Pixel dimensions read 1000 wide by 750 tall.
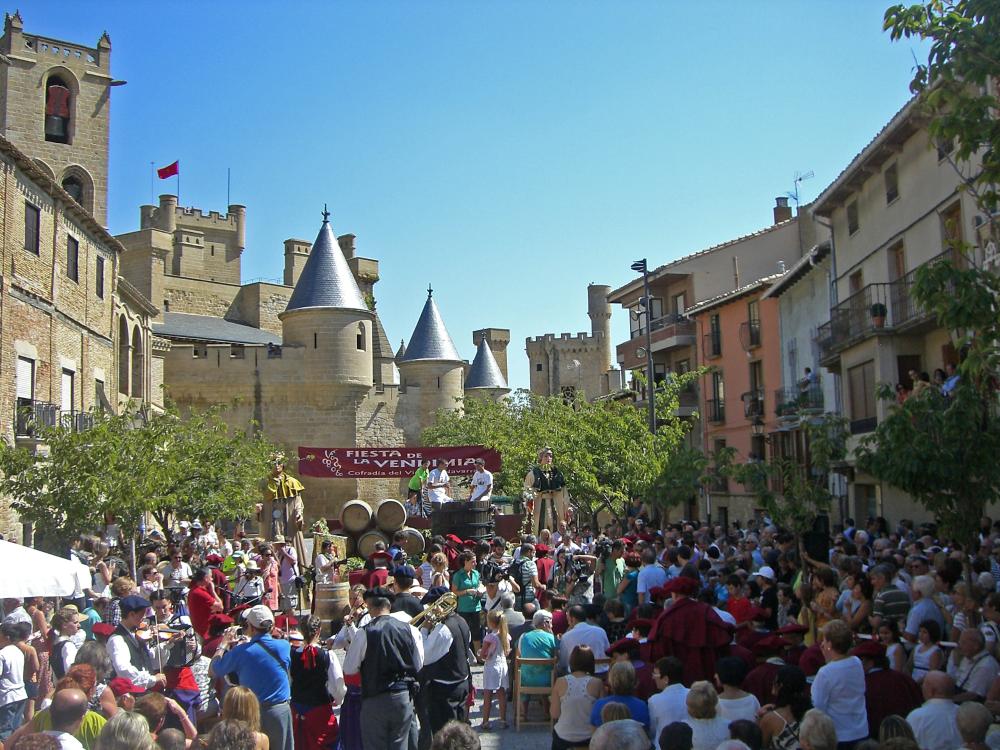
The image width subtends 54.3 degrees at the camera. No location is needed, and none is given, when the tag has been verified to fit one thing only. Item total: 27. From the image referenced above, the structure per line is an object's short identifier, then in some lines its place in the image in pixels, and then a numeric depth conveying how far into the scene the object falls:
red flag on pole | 61.81
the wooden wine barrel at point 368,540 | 19.77
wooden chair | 9.39
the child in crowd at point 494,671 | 9.77
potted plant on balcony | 19.75
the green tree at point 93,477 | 17.69
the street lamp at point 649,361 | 24.33
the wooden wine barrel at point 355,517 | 20.06
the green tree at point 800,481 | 12.22
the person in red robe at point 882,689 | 6.15
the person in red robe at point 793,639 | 7.08
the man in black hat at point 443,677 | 8.01
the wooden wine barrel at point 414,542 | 18.86
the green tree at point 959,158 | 7.46
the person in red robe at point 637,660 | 6.87
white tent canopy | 8.13
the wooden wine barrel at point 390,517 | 20.08
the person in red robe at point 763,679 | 6.36
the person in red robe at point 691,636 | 7.33
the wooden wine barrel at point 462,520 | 19.39
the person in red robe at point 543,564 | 13.71
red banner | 22.84
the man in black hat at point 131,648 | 7.29
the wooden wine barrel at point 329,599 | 12.86
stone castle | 31.33
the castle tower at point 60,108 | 30.86
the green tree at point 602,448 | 24.97
